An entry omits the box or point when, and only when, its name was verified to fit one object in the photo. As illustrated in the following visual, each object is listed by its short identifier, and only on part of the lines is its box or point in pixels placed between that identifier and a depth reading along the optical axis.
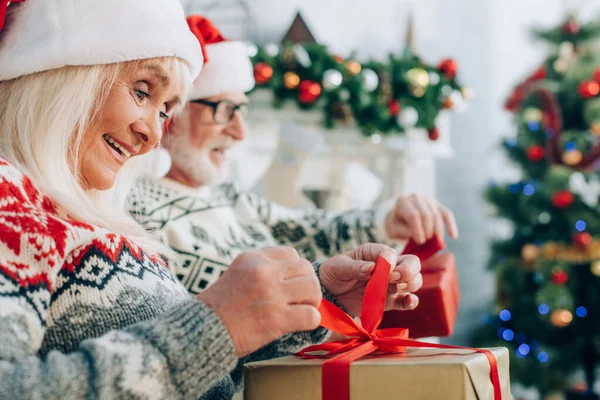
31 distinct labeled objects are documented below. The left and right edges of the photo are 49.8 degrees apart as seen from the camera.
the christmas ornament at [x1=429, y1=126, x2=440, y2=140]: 2.97
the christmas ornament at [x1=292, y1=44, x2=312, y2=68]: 2.64
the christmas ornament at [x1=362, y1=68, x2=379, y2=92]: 2.72
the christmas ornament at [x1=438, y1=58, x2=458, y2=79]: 2.95
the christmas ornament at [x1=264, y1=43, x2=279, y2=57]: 2.65
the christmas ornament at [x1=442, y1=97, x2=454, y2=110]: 2.96
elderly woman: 0.63
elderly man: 1.45
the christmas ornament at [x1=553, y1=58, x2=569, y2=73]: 3.33
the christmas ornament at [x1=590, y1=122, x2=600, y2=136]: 3.15
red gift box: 1.21
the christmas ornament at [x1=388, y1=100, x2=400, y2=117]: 2.79
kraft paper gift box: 0.72
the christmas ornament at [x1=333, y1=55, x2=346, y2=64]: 2.70
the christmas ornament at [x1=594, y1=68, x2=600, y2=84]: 3.17
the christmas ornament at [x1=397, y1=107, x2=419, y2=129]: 2.84
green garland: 2.64
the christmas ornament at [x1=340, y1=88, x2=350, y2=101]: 2.73
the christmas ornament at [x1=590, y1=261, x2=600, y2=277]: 3.07
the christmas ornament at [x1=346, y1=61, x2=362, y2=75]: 2.71
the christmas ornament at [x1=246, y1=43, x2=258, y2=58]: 2.58
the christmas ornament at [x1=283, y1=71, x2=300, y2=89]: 2.64
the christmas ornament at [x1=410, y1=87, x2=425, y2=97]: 2.83
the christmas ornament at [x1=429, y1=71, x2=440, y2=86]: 2.91
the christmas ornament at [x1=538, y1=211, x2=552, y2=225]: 3.32
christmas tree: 3.14
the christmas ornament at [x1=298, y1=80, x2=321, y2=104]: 2.64
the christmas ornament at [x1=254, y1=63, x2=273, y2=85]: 2.60
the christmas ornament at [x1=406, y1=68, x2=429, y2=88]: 2.81
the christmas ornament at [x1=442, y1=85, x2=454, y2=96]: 2.97
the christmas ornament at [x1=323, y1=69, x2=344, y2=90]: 2.67
